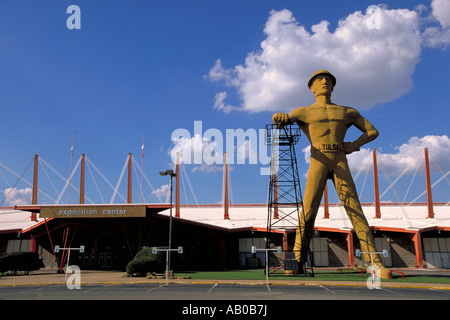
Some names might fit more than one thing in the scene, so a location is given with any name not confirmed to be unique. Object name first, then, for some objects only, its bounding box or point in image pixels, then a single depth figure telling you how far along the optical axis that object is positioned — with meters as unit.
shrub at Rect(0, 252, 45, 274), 31.03
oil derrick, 28.69
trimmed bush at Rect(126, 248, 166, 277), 28.59
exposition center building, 38.00
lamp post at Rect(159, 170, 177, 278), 25.42
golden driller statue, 27.45
